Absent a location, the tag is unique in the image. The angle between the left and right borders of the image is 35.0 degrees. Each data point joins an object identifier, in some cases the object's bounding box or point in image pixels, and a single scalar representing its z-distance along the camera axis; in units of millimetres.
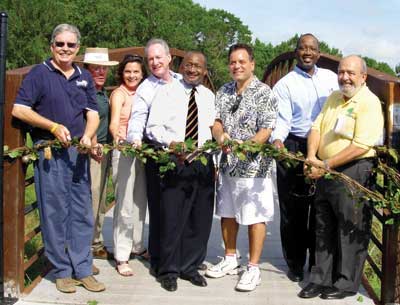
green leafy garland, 3836
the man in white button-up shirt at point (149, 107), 4277
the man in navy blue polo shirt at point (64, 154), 3801
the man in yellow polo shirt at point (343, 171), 3854
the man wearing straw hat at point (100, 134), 4664
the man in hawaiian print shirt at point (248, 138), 4184
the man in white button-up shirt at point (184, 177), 4207
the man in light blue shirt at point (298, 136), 4461
